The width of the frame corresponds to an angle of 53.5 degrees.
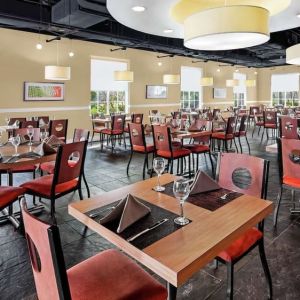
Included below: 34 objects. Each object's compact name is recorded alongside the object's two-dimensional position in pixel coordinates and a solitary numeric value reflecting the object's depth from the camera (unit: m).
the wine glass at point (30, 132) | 3.73
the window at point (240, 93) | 15.48
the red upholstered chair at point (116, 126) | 7.20
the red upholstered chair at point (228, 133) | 5.88
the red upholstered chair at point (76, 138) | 3.63
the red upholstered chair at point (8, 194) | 2.48
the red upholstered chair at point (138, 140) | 4.95
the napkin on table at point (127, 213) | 1.39
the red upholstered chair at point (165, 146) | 4.41
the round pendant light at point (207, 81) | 10.87
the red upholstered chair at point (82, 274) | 1.01
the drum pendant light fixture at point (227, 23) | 1.87
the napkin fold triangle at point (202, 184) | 1.83
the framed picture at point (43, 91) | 7.99
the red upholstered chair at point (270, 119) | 8.34
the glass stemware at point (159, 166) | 2.00
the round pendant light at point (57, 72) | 6.39
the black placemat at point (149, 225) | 1.27
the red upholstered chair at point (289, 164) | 2.87
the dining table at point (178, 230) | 1.12
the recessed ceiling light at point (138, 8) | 3.50
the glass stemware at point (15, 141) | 3.12
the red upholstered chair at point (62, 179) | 2.65
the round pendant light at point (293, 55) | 3.44
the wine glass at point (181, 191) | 1.50
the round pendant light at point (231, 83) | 12.28
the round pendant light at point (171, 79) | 9.29
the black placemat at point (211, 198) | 1.64
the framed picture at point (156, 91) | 11.03
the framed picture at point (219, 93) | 14.05
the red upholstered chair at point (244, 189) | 1.69
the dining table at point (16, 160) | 2.54
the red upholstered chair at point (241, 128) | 6.45
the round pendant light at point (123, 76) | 7.73
